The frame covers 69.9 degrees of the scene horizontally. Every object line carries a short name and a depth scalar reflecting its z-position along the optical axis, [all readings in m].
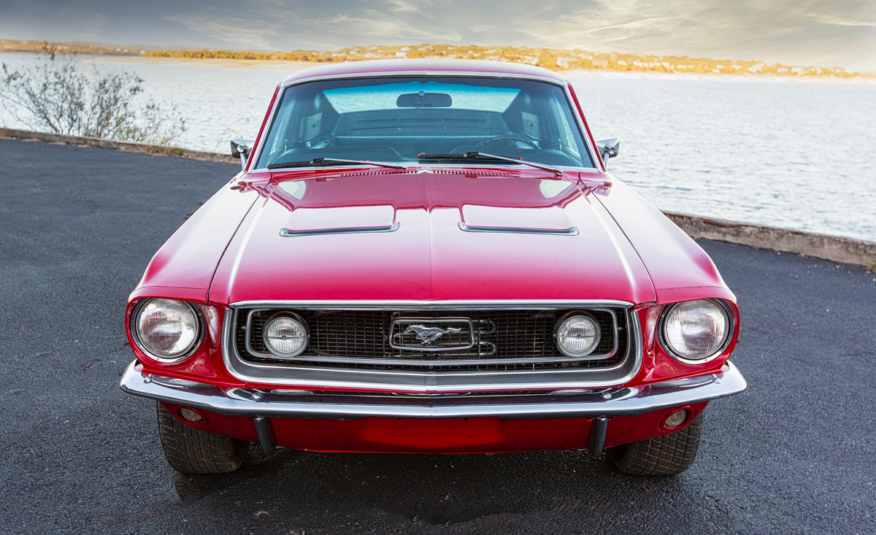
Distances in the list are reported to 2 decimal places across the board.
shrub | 14.30
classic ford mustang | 1.90
